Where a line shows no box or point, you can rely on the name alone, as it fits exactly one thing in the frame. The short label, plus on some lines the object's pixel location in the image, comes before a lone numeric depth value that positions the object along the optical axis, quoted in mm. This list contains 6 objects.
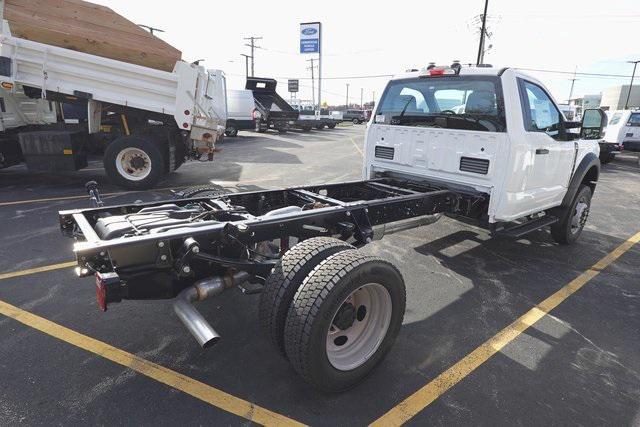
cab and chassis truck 2396
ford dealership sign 40625
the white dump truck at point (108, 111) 7410
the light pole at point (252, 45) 61594
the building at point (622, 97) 71750
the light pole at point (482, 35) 30716
